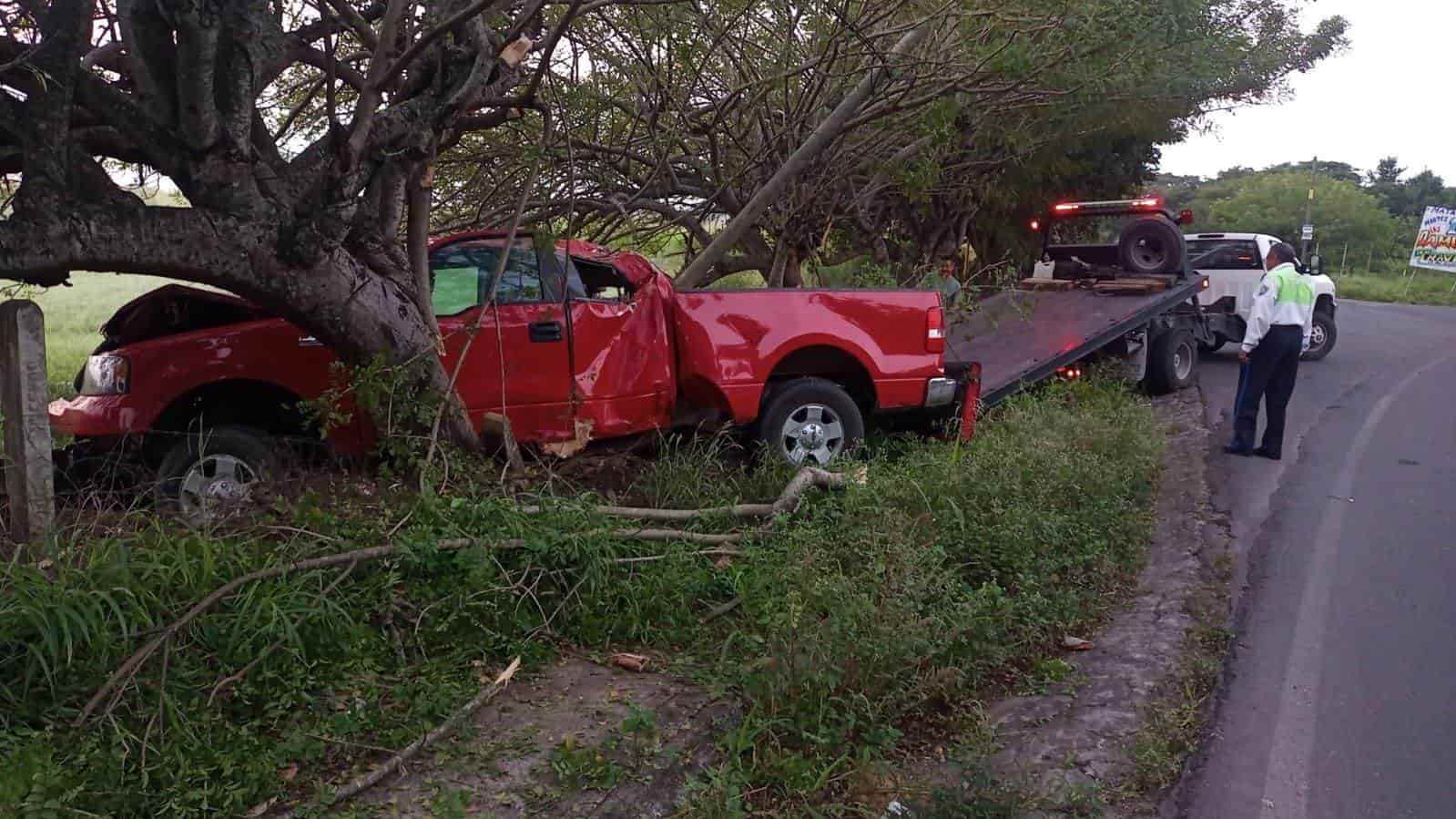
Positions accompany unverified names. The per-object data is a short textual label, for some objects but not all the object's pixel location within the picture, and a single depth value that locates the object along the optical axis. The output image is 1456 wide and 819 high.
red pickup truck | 6.26
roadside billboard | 31.91
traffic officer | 9.30
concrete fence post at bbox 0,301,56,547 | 4.77
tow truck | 10.31
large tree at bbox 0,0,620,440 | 4.94
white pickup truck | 14.74
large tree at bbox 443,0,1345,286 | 9.33
